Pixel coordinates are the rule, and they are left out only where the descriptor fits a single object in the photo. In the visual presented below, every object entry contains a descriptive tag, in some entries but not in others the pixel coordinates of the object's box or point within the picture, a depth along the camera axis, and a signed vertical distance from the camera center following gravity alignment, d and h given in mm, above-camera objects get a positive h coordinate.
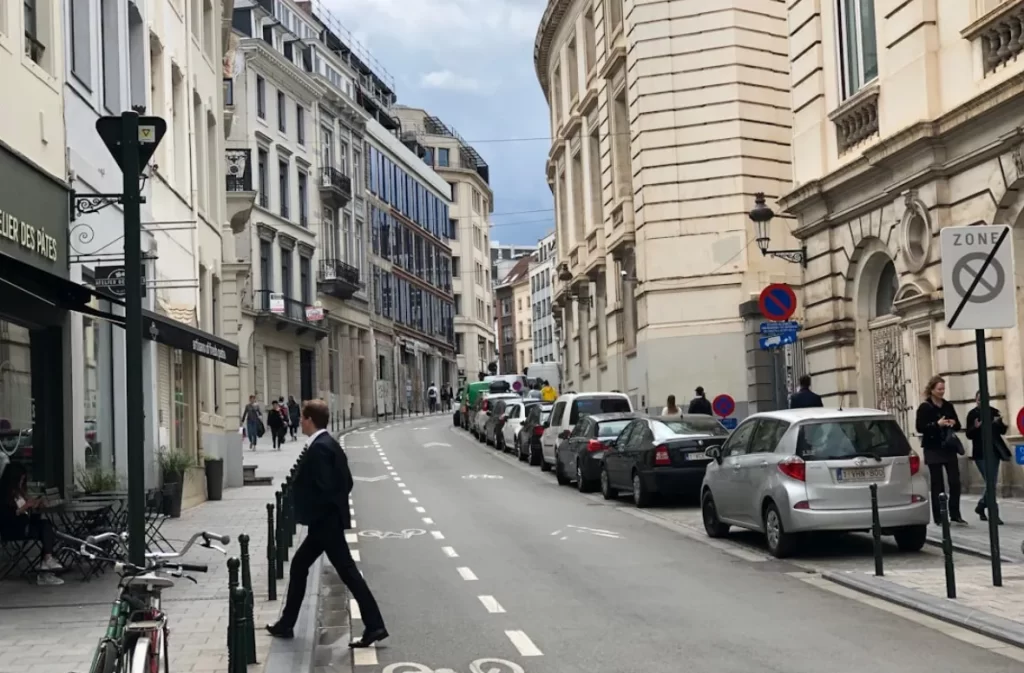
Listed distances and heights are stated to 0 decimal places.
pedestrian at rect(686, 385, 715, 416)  28828 -30
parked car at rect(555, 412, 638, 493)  25734 -718
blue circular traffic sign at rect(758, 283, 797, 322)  19500 +1375
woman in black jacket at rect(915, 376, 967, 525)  17016 -523
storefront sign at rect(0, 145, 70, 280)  14359 +2297
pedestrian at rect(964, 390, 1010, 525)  16734 -561
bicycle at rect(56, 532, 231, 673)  6265 -907
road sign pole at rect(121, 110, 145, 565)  7816 +428
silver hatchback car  14672 -814
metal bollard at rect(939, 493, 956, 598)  11219 -1223
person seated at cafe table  13125 -849
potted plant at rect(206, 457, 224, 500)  25641 -1001
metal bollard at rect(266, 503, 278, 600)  12117 -1276
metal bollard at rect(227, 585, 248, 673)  7168 -1070
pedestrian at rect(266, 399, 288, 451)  45875 -129
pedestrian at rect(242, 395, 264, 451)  45750 +1
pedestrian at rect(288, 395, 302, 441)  52050 +131
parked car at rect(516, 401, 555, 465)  34531 -506
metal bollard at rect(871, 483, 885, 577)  13053 -1243
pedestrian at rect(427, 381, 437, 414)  89625 +1024
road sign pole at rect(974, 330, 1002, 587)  11867 -413
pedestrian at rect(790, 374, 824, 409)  21344 +14
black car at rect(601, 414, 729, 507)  21672 -762
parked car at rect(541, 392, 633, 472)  31016 -2
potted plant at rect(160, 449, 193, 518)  21125 -808
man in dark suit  10055 -776
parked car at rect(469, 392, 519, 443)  47250 -26
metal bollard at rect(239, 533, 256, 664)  8181 -1122
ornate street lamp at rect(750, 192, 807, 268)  23359 +2798
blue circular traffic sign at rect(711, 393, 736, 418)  25359 -38
